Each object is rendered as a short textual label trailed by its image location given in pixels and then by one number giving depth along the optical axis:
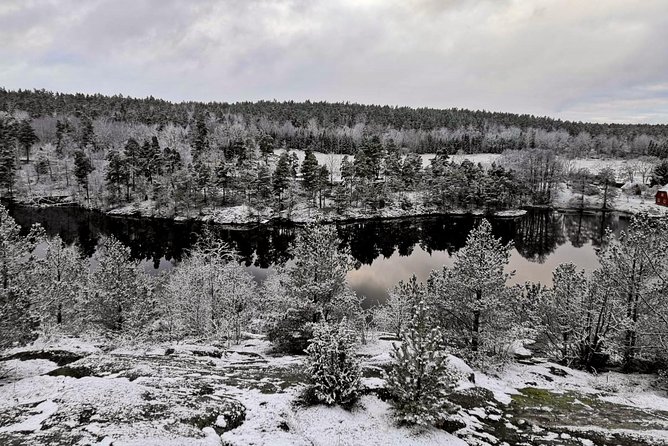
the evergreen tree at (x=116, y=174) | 106.00
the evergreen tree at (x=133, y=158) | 110.88
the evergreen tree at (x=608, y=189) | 117.41
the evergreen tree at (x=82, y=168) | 106.76
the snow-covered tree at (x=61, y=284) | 31.59
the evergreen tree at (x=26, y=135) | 125.81
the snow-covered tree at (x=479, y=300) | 24.86
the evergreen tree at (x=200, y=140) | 132.25
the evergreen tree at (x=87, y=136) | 139.88
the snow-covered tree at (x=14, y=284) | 18.67
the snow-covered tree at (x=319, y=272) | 25.95
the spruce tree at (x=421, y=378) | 14.05
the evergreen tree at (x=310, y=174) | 105.25
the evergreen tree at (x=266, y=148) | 136.50
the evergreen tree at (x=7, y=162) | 106.32
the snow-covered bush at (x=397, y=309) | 39.98
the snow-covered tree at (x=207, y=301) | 32.69
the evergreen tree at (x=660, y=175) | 125.52
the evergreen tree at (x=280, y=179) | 102.25
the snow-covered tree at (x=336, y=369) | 15.52
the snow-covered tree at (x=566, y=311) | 26.86
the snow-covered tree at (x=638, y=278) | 23.91
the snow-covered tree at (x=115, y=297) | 27.80
